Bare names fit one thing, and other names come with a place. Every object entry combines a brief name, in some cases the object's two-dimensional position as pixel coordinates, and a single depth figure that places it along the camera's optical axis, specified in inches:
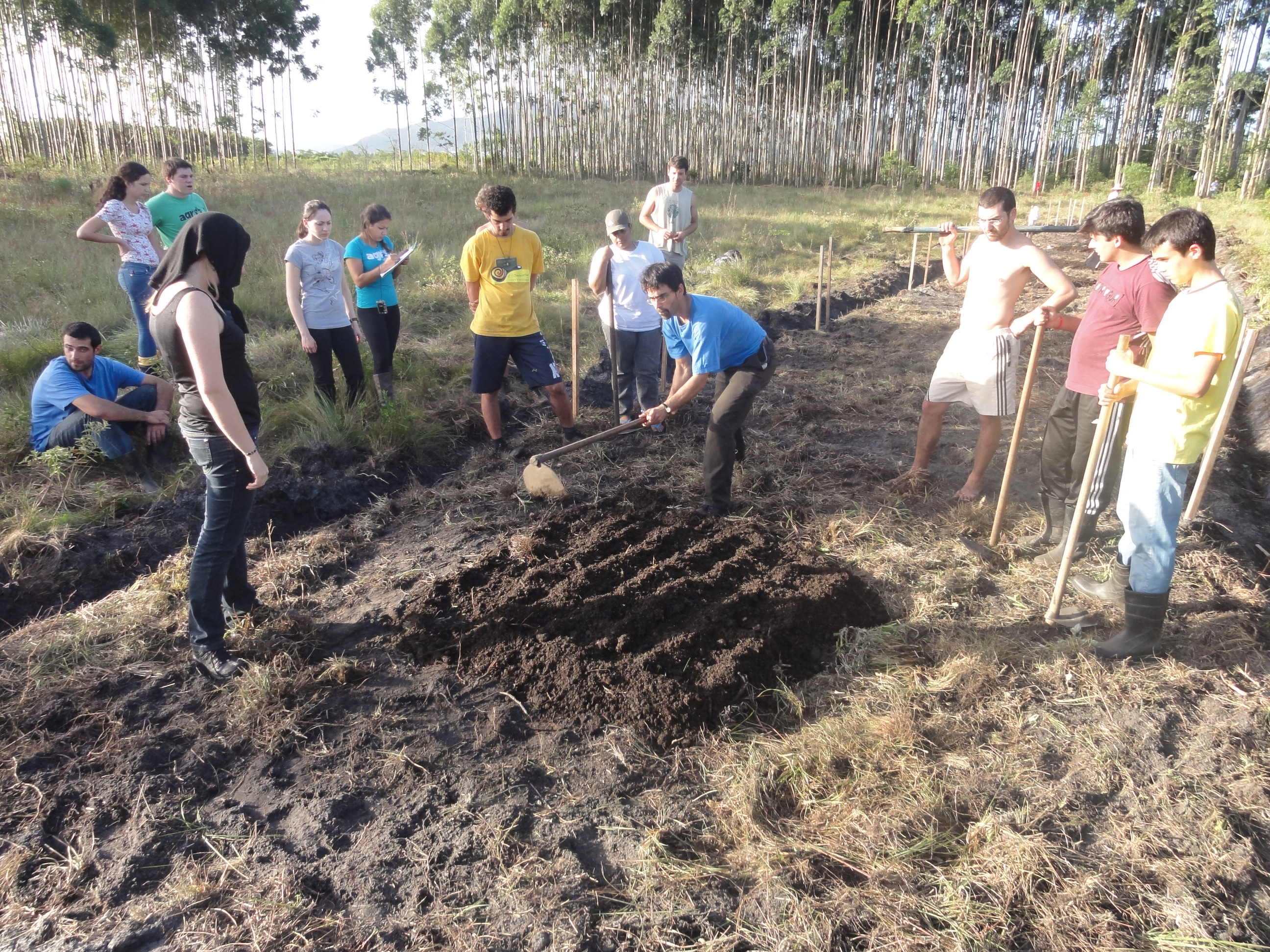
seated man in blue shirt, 185.6
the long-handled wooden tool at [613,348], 202.0
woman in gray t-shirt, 189.0
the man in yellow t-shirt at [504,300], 182.9
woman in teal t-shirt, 198.5
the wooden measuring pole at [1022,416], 136.8
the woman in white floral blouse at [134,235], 212.1
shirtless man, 145.2
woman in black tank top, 99.8
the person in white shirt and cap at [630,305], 200.7
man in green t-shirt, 216.2
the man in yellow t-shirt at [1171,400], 98.6
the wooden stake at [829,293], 347.3
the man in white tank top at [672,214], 250.5
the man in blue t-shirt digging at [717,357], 146.6
